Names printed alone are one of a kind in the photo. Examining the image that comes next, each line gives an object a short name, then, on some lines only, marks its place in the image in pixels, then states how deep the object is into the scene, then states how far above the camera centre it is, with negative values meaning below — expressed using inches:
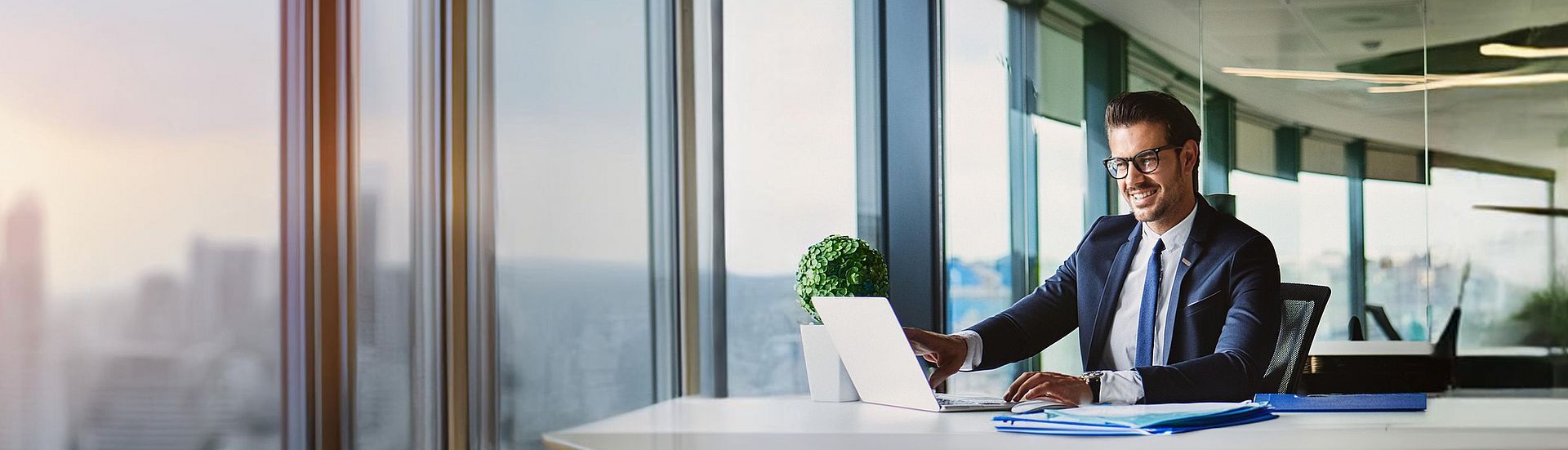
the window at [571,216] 79.6 +1.2
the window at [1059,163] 146.6 +7.7
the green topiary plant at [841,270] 90.0 -3.3
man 93.4 -6.1
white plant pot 84.9 -10.3
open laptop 73.2 -8.4
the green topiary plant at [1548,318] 144.8 -12.3
